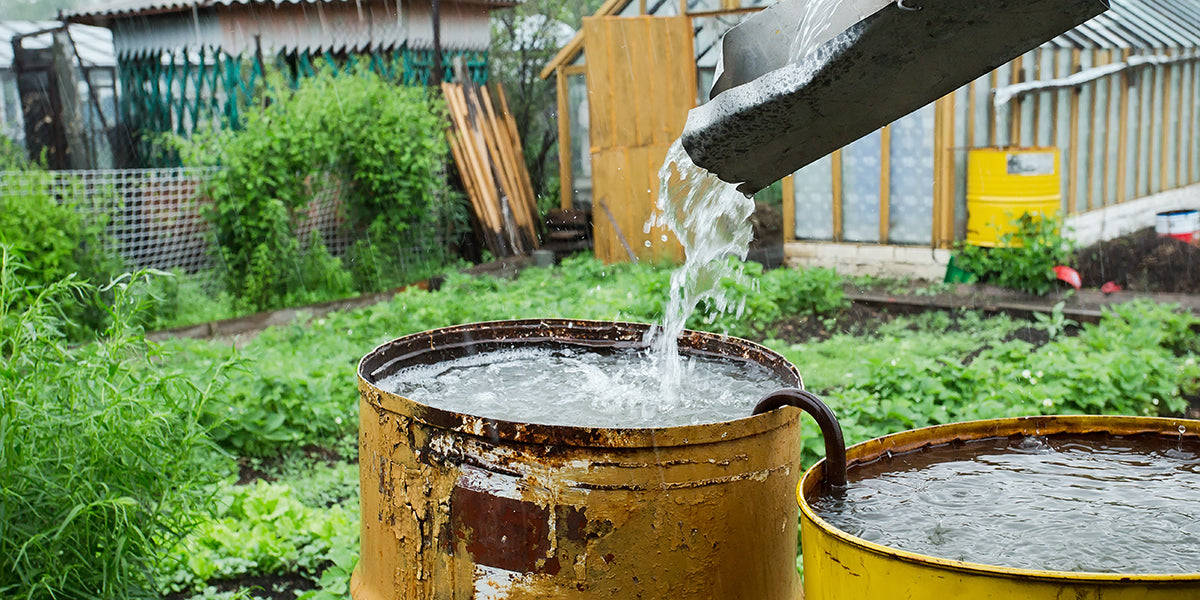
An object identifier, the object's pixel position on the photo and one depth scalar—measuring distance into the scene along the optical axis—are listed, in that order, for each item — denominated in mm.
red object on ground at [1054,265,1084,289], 8656
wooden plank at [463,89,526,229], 12117
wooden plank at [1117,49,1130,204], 11211
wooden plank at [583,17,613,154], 10461
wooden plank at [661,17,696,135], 10633
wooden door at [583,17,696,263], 10547
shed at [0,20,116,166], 13555
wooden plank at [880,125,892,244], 9828
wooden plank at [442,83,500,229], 11711
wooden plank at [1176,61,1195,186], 12828
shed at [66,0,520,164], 11961
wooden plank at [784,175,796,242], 10484
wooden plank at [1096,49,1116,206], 10914
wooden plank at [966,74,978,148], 9352
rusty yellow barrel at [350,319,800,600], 2258
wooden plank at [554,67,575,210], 12820
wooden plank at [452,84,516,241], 11789
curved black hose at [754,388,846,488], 2270
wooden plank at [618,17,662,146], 10516
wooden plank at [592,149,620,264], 10805
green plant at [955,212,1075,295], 8758
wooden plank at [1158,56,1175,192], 12298
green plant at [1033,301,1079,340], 6523
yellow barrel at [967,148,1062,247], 9078
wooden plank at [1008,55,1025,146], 9492
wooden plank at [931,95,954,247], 9430
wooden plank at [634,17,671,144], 10562
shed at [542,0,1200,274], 9500
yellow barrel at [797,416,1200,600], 1671
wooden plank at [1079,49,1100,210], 10625
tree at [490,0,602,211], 15047
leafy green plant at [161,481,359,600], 3885
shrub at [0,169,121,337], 7539
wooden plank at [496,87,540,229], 12789
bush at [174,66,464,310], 9047
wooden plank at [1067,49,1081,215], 10312
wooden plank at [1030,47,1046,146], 9672
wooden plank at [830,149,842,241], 10164
